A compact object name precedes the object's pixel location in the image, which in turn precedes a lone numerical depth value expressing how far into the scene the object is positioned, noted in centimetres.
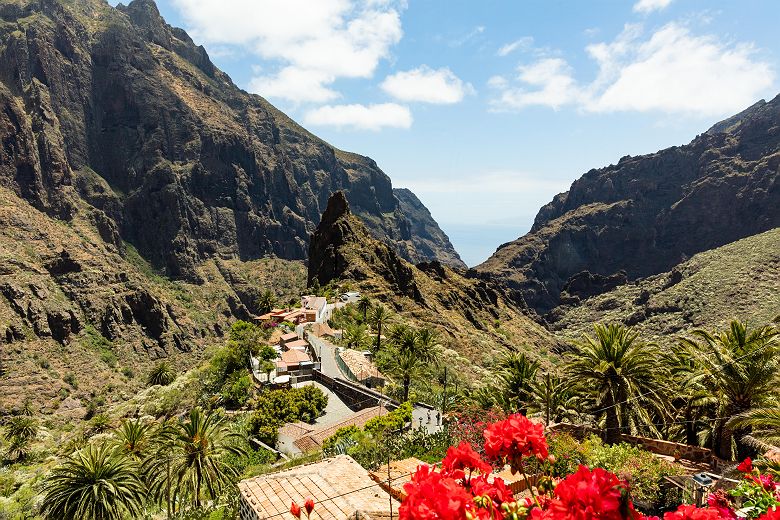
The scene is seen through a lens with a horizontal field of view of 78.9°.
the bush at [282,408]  3581
